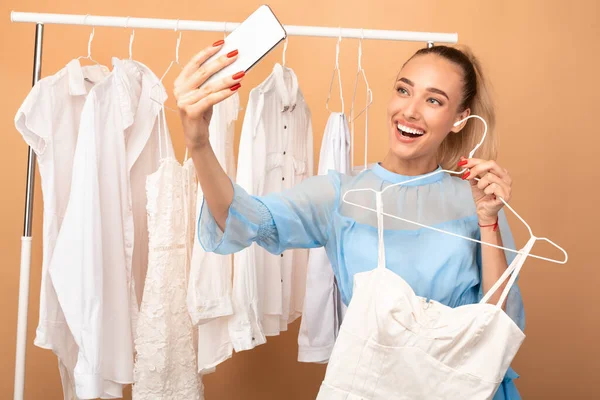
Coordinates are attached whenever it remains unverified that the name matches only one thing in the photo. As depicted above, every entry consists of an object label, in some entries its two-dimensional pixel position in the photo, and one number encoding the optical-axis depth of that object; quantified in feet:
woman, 5.06
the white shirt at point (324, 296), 7.47
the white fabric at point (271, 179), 7.29
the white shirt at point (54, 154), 7.06
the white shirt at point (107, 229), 6.79
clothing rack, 7.25
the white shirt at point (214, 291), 6.98
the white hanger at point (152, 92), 7.35
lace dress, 6.84
